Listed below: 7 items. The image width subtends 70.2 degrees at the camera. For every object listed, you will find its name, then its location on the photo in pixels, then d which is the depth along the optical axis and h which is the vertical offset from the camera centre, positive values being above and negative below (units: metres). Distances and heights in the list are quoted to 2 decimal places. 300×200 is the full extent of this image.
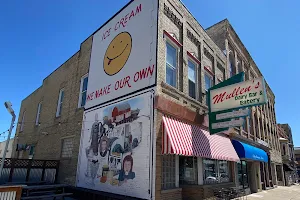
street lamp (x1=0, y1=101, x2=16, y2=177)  7.53 +1.40
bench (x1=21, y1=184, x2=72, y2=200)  8.45 -1.70
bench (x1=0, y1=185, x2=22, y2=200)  6.05 -1.18
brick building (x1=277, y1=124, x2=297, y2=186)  30.60 +1.88
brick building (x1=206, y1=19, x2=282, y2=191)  17.30 +4.43
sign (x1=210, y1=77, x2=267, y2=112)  9.02 +2.74
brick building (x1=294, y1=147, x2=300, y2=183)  75.49 +2.03
